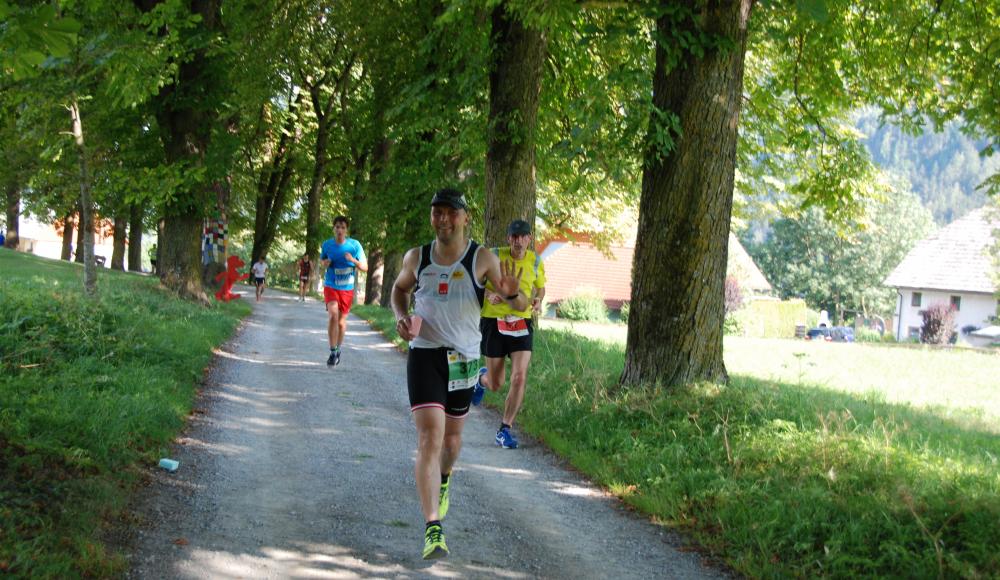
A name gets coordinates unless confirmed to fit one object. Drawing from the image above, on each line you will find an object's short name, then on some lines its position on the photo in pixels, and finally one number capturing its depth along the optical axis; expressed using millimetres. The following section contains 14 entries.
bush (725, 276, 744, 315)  55219
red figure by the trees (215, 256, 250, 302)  29188
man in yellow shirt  9117
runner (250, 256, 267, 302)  32594
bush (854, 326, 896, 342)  60331
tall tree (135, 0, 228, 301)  19766
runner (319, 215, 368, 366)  12984
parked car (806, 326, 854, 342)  61969
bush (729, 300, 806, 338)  51750
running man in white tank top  5578
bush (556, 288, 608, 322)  46781
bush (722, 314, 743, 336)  49303
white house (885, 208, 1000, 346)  64750
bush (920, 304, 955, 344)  49719
